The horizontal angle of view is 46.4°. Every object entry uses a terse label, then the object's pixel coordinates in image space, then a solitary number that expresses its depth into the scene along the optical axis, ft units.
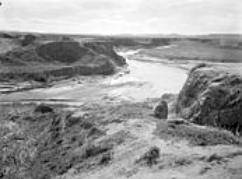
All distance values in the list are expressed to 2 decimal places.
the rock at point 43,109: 80.38
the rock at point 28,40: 221.29
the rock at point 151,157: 38.17
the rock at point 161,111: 62.56
